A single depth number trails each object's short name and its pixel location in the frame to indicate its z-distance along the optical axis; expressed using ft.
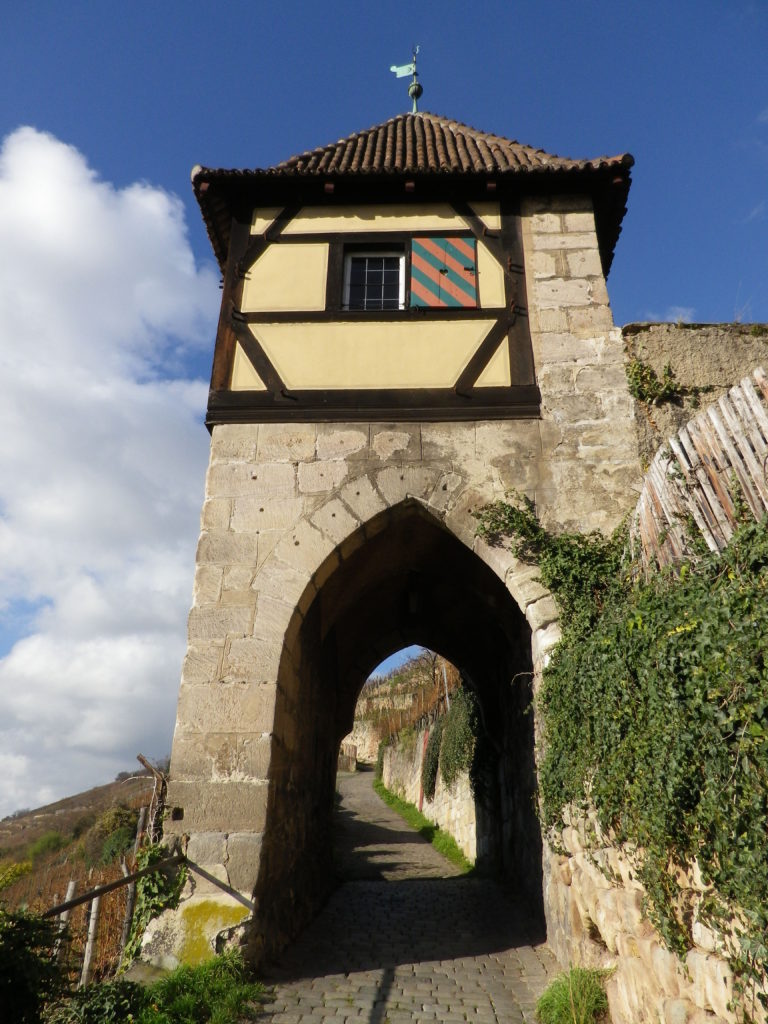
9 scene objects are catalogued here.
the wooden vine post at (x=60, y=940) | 11.38
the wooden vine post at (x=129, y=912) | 16.55
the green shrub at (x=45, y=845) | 61.67
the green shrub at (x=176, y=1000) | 11.73
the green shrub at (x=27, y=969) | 10.54
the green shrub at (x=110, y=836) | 40.37
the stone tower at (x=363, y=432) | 16.66
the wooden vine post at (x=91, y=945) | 16.38
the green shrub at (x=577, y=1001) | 12.02
